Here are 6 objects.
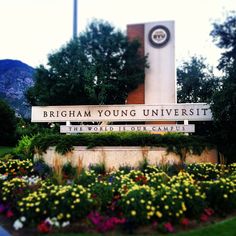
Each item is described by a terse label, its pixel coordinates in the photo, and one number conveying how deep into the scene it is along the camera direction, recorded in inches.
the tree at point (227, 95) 364.5
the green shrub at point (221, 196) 239.1
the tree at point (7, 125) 831.7
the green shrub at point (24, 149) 433.4
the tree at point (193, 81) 807.7
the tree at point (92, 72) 603.2
